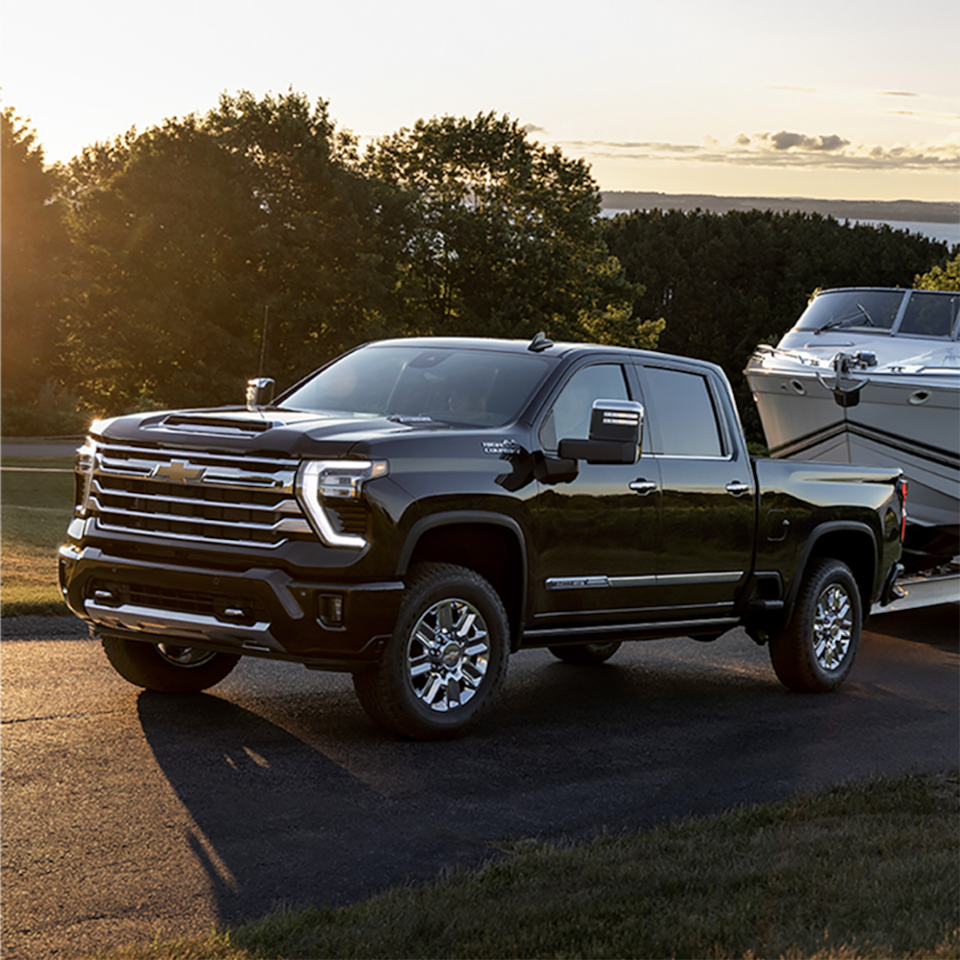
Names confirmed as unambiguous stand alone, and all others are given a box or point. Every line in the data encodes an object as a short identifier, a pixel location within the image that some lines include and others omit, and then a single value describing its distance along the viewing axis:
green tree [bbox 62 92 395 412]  45.16
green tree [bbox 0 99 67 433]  53.97
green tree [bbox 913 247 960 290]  52.91
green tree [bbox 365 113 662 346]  50.44
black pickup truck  6.88
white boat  13.96
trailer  12.02
